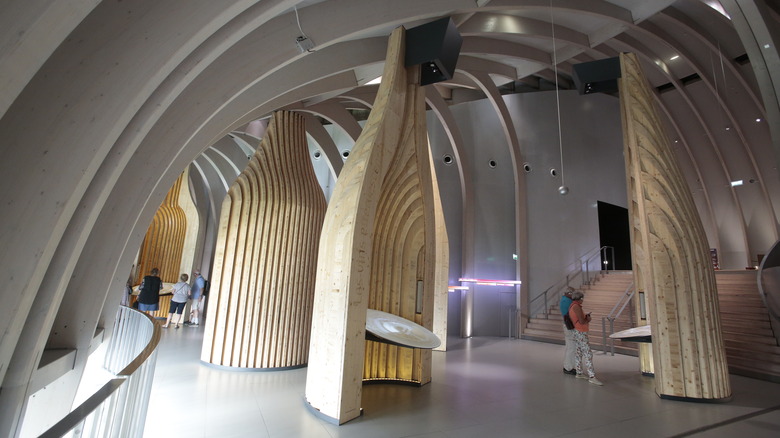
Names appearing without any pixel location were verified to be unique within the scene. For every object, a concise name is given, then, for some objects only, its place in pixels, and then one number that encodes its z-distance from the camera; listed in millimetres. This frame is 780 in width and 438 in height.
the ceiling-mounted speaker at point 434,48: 5441
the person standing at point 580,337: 6430
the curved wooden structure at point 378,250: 4340
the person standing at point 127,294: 10233
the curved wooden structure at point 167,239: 13555
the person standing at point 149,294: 8969
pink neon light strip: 12141
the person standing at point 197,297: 10851
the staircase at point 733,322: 7195
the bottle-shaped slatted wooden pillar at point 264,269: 6492
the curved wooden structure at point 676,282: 5262
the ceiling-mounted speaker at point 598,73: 7023
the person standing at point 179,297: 10172
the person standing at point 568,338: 6744
